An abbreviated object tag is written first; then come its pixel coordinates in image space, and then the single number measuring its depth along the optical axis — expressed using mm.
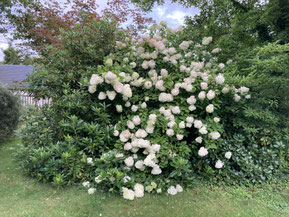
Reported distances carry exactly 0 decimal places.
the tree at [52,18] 7820
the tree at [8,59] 22484
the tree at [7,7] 7266
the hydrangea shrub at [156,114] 2521
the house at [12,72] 16000
